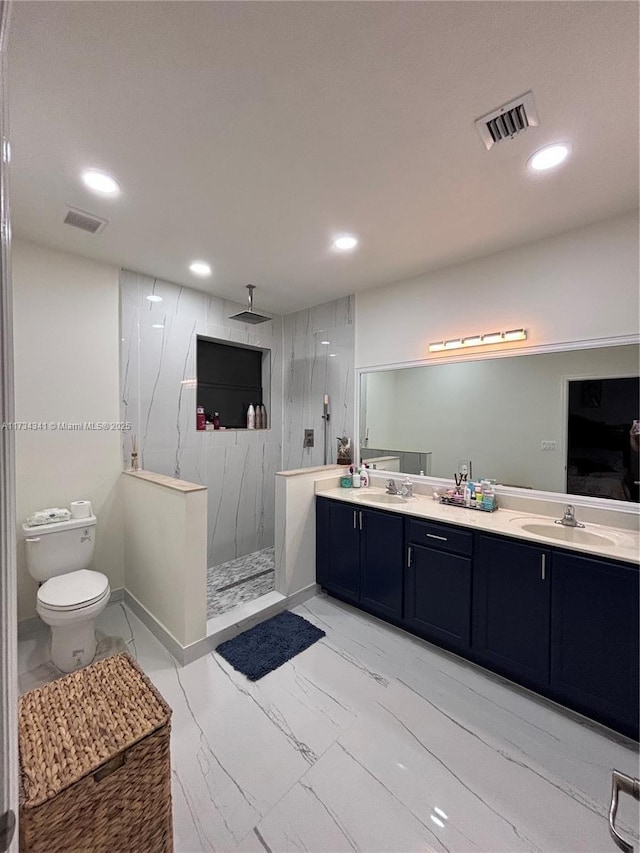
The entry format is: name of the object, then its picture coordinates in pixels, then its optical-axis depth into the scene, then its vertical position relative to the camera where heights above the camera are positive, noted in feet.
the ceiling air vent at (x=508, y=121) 4.37 +3.92
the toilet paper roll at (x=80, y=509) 8.02 -2.02
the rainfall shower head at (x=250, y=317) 9.67 +2.93
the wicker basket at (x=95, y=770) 2.95 -3.09
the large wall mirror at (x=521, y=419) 6.76 +0.05
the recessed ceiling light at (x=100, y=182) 5.59 +3.91
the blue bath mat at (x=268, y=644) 6.86 -4.71
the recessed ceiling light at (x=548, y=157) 5.07 +3.91
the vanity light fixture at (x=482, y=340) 7.85 +1.94
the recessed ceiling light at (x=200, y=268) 8.84 +3.93
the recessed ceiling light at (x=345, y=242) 7.60 +3.95
